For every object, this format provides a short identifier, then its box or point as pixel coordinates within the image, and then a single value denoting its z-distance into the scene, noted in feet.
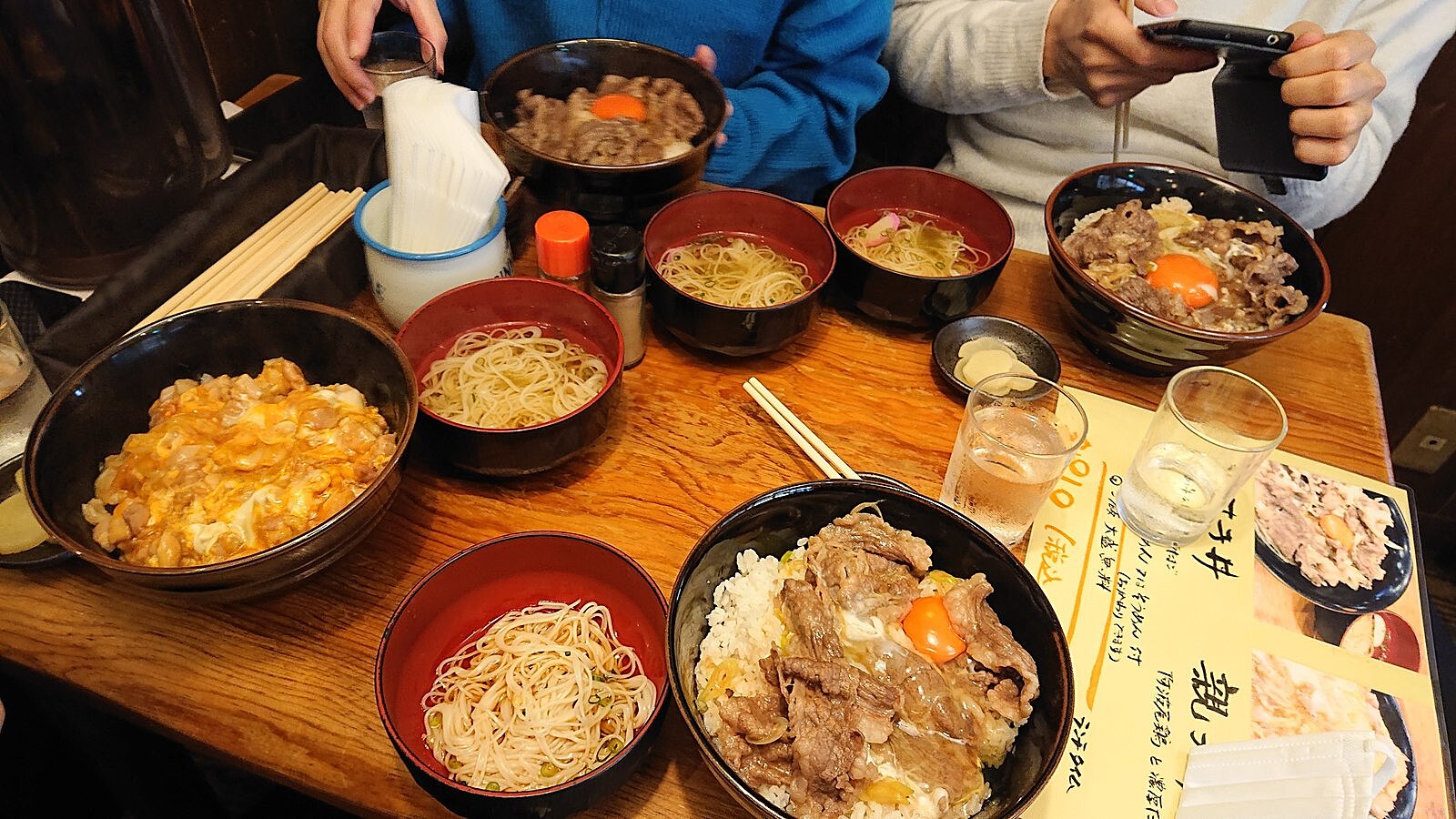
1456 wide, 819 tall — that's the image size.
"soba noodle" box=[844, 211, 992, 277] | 2.06
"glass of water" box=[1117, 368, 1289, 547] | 1.60
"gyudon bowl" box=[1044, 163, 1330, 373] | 1.75
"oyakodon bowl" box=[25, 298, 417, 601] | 1.23
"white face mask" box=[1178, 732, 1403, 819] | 1.24
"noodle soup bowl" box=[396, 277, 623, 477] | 1.47
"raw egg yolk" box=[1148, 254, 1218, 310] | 1.96
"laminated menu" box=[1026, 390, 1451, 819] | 1.31
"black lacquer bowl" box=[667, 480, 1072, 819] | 1.14
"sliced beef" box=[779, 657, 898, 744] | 1.22
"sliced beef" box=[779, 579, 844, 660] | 1.29
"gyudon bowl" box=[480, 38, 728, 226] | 1.83
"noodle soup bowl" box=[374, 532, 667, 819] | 1.25
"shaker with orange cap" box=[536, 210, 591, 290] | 1.71
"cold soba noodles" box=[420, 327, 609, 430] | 1.65
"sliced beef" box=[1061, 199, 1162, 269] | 1.98
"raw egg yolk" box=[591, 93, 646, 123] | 2.08
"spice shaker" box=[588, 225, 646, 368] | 1.67
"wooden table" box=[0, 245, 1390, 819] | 1.26
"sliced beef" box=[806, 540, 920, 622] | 1.35
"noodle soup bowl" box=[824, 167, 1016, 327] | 1.85
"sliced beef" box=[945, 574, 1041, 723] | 1.24
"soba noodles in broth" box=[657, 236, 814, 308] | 1.94
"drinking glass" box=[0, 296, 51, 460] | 1.47
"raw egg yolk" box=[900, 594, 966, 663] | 1.32
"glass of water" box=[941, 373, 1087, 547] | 1.48
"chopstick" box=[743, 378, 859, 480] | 1.66
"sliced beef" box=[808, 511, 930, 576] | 1.37
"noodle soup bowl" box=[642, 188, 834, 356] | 1.75
